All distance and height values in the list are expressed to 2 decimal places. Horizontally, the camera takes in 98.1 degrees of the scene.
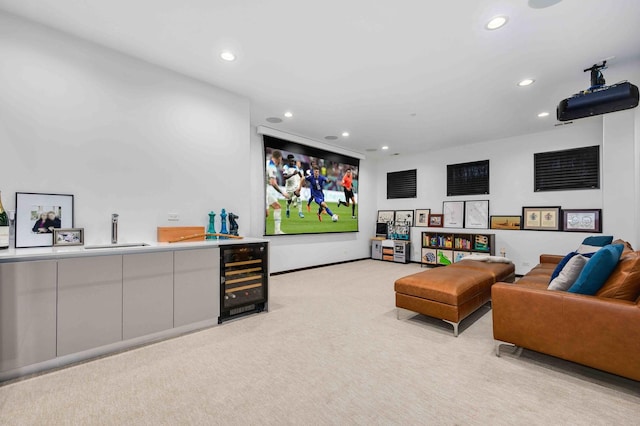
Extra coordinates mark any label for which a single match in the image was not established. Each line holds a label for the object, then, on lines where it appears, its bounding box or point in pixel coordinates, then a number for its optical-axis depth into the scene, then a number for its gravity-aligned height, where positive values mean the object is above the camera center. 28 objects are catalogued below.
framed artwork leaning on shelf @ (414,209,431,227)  7.21 -0.09
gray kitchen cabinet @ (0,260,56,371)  2.07 -0.78
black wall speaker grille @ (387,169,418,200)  7.52 +0.82
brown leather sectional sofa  1.90 -0.81
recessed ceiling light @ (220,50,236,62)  3.01 +1.73
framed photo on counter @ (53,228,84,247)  2.60 -0.23
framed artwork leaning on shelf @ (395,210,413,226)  7.51 -0.09
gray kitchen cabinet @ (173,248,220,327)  2.91 -0.79
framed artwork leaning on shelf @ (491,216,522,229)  5.83 -0.17
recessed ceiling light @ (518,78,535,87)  3.51 +1.69
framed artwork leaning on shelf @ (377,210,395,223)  7.91 -0.07
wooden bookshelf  6.02 -0.73
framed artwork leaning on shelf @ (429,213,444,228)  6.96 -0.16
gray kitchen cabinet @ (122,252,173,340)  2.59 -0.79
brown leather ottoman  2.93 -0.88
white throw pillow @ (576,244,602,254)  3.46 -0.44
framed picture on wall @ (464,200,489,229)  6.26 -0.01
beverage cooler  3.27 -0.81
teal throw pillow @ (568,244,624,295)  2.15 -0.44
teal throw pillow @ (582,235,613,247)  3.68 -0.36
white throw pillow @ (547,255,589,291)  2.34 -0.51
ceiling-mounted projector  2.69 +1.17
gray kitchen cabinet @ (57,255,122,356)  2.29 -0.78
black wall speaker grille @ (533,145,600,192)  5.04 +0.85
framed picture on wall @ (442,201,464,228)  6.61 +0.01
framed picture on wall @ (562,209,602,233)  4.96 -0.11
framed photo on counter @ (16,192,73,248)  2.47 -0.04
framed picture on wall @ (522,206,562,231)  5.39 -0.08
